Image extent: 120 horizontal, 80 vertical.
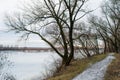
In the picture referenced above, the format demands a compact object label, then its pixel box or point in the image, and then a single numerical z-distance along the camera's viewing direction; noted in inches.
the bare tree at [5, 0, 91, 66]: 590.9
